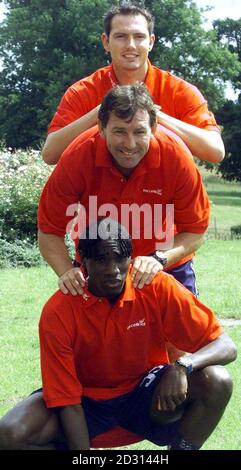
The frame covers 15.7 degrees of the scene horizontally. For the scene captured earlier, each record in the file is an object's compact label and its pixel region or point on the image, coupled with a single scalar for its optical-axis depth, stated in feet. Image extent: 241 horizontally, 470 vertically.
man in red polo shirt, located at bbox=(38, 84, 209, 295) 13.85
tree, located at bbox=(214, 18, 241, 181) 138.00
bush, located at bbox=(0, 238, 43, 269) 45.64
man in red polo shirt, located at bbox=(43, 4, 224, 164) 15.56
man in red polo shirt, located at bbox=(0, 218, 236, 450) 13.08
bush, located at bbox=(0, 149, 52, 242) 47.52
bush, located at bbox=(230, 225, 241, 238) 74.06
